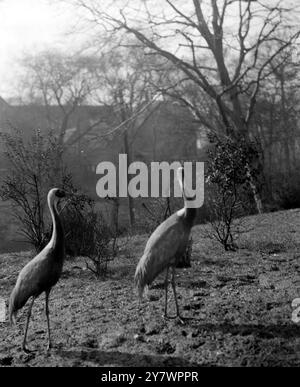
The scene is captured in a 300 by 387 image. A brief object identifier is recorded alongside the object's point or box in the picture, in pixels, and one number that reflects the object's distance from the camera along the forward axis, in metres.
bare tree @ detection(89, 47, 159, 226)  19.86
